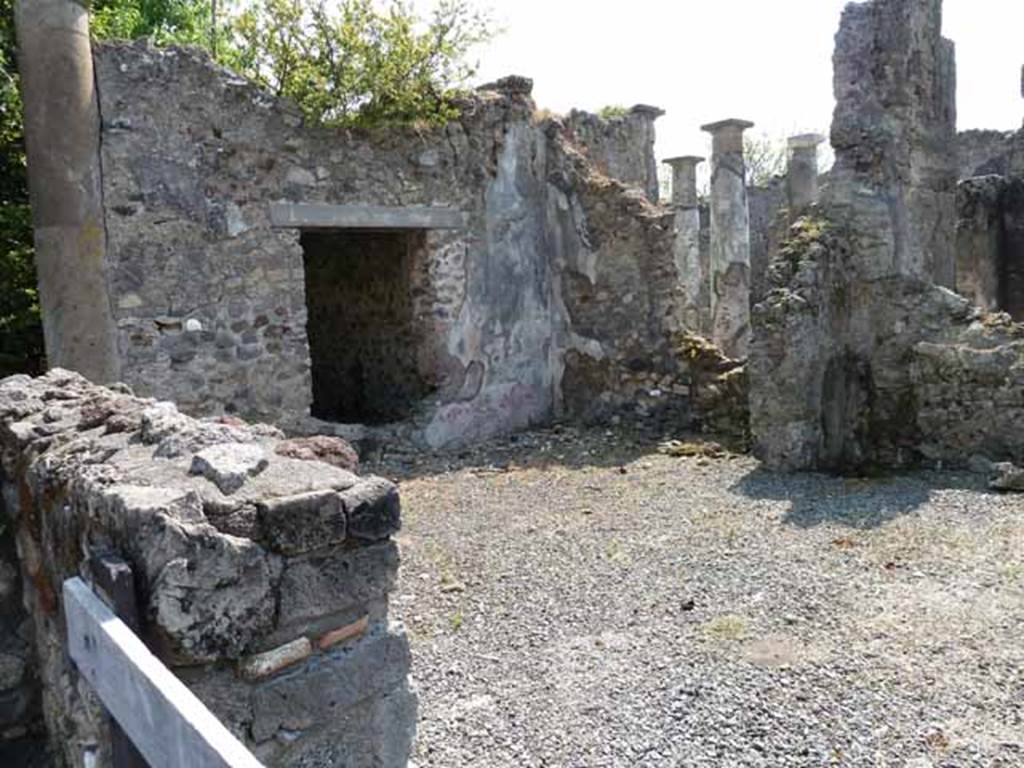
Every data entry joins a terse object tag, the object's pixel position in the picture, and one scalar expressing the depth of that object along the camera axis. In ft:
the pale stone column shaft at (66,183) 21.13
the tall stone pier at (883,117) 25.12
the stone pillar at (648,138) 45.68
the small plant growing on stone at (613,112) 45.29
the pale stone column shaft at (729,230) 50.57
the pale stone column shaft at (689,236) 56.03
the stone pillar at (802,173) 57.72
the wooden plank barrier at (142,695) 4.44
